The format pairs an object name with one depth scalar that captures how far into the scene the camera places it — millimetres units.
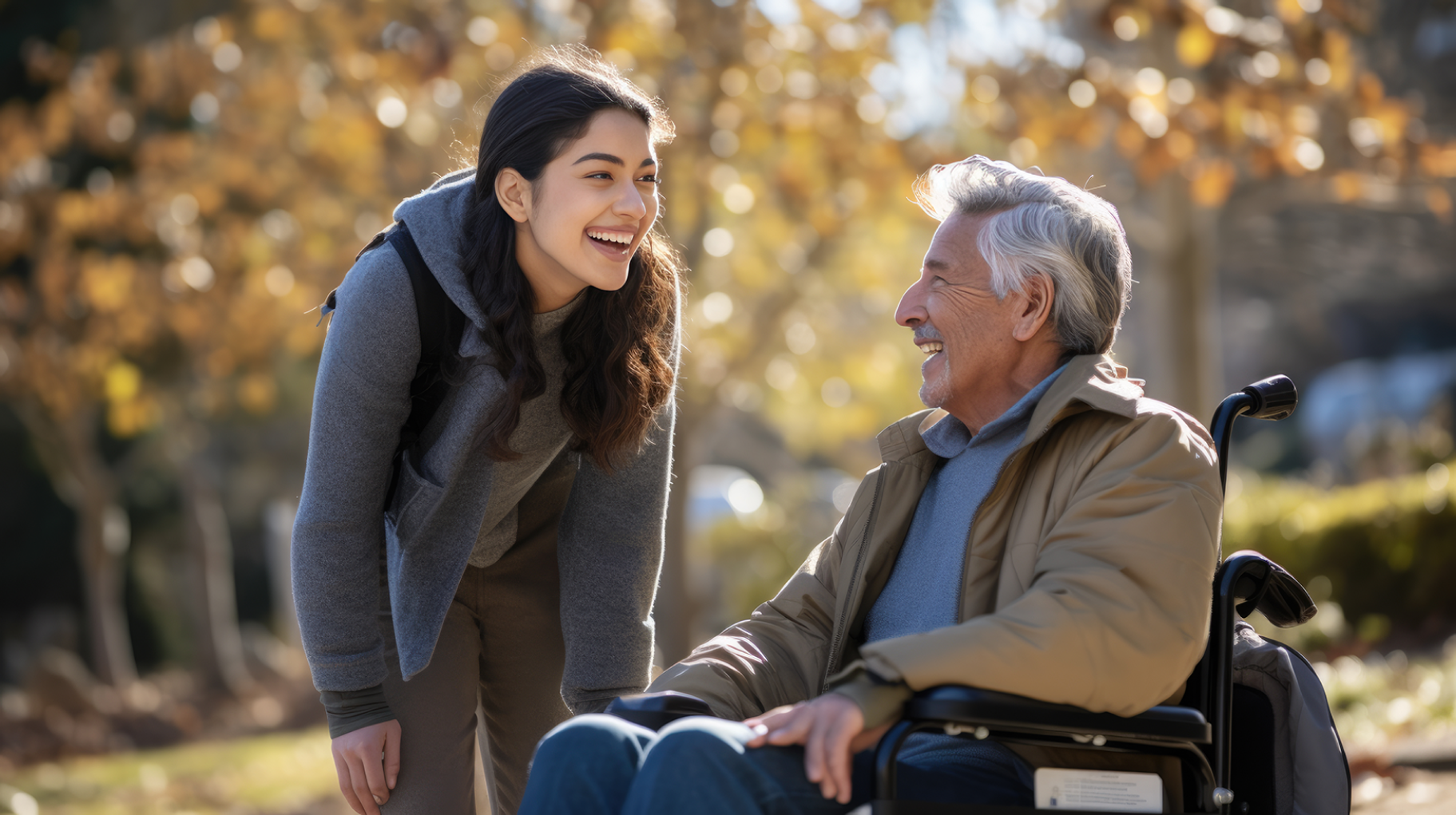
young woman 2191
